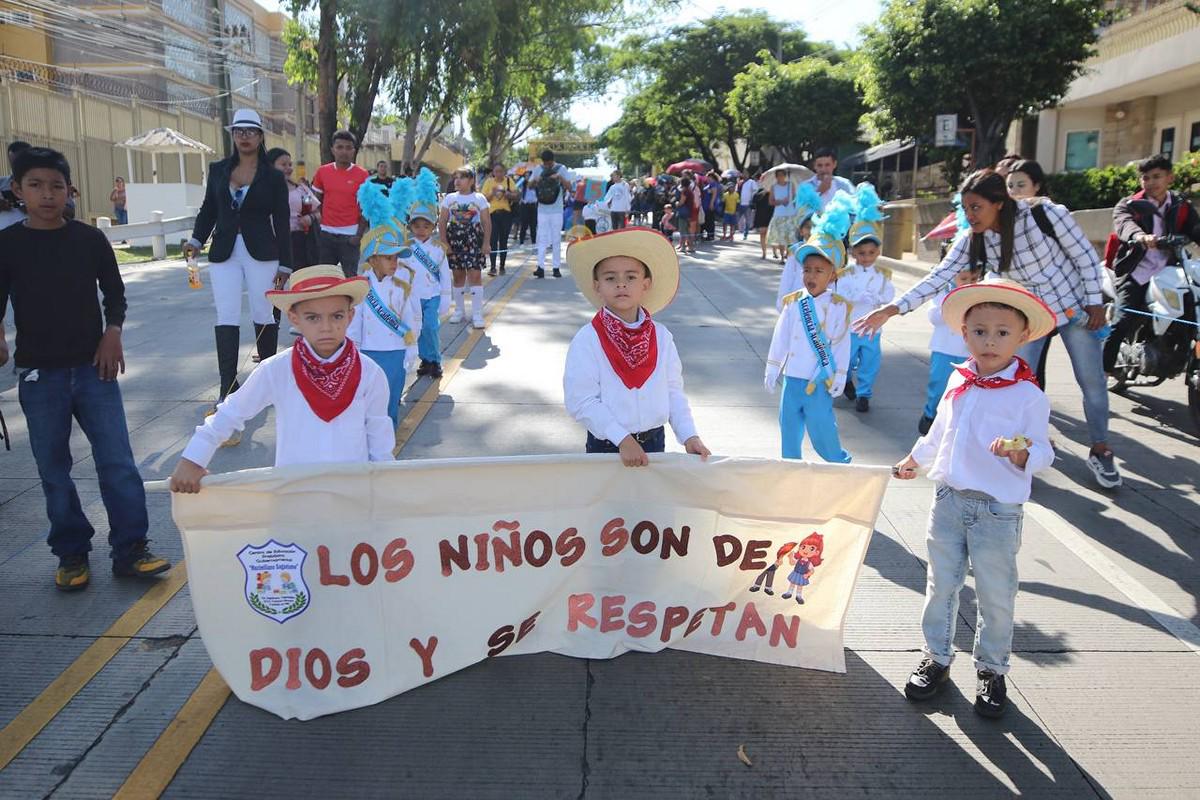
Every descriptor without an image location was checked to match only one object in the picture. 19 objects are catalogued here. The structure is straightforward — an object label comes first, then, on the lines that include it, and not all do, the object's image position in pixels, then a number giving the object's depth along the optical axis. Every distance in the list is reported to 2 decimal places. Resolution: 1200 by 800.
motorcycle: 7.14
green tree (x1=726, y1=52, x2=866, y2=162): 36.59
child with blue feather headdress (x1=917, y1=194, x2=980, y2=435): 6.29
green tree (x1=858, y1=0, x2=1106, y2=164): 17.88
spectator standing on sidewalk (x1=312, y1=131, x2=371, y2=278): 10.00
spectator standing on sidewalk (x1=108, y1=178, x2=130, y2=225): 27.59
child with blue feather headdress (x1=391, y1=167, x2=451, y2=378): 7.60
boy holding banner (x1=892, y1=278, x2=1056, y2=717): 3.35
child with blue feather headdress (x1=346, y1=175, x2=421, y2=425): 6.13
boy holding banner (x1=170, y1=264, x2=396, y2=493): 3.59
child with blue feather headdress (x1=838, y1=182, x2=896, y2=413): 7.38
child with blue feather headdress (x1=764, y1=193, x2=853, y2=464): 5.16
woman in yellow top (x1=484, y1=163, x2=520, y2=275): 16.73
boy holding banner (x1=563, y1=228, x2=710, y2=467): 3.79
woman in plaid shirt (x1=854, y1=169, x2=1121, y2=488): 5.59
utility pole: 24.52
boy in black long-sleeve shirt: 4.16
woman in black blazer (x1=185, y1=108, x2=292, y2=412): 6.68
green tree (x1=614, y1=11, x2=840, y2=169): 48.31
